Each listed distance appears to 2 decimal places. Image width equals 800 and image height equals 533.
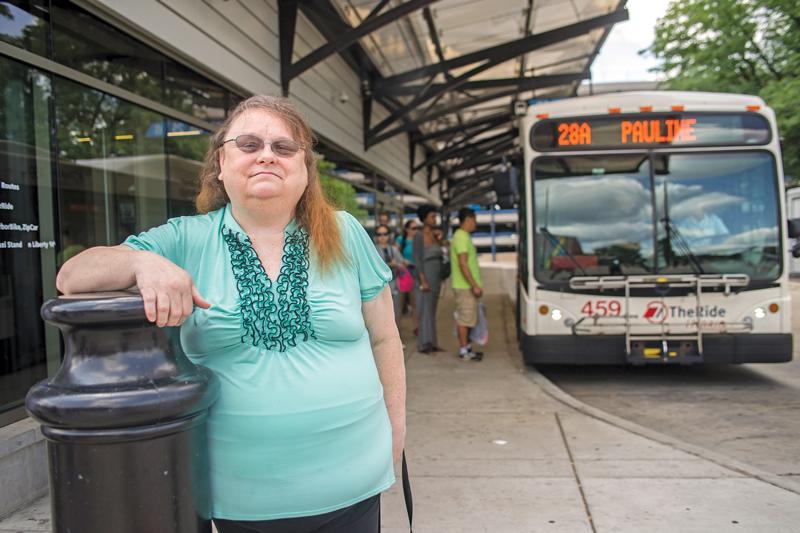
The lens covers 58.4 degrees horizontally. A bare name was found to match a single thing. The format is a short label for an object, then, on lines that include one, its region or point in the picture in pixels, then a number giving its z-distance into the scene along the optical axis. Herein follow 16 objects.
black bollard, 1.29
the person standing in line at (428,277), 9.16
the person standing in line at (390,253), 8.94
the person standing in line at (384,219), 9.30
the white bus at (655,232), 6.92
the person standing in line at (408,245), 11.49
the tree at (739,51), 15.11
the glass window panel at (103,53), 4.80
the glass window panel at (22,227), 4.20
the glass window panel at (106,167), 5.10
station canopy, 8.65
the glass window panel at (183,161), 6.61
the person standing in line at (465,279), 8.34
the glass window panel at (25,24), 4.20
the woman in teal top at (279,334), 1.59
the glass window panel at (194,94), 6.30
